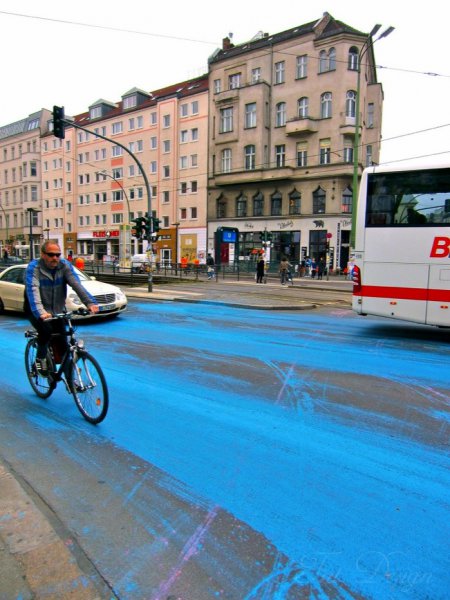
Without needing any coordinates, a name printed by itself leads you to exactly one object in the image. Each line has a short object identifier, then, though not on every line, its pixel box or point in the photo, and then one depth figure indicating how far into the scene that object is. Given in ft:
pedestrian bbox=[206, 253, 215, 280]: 102.99
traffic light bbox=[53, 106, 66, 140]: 56.59
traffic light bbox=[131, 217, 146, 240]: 65.67
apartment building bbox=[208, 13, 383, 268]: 129.18
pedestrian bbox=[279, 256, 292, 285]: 87.20
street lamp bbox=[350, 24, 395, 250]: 63.26
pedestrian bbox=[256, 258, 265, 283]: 91.71
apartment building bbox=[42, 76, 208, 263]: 165.37
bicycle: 14.90
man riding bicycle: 15.66
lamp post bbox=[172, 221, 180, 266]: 168.03
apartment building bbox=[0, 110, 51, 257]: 223.51
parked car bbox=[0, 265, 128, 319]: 37.45
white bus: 28.84
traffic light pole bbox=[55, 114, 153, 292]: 57.34
